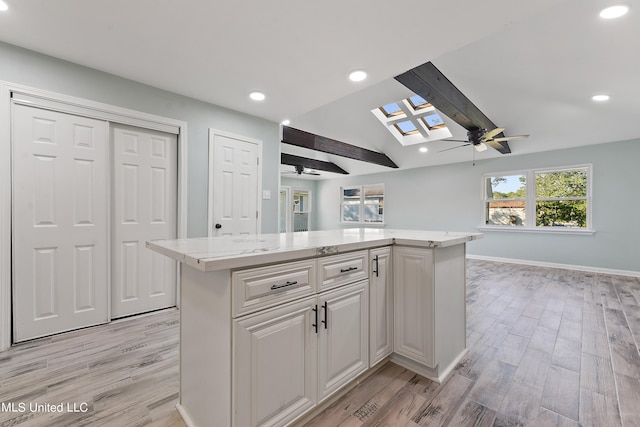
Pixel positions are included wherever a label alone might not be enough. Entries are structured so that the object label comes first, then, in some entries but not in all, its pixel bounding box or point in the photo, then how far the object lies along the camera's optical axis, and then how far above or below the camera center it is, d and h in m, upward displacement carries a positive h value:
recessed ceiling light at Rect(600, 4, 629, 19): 2.02 +1.58
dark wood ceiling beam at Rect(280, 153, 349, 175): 6.40 +1.30
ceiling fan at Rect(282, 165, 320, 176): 7.29 +1.23
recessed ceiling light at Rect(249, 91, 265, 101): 2.81 +1.25
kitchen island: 1.04 -0.53
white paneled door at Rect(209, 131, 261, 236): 3.08 +0.34
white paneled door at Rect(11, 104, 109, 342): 2.08 -0.10
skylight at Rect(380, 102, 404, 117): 5.04 +2.00
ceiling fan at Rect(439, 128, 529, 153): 3.97 +1.16
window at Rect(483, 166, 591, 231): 4.97 +0.30
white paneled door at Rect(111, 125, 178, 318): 2.53 -0.04
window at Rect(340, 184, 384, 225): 8.06 +0.27
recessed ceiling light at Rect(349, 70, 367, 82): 2.40 +1.27
